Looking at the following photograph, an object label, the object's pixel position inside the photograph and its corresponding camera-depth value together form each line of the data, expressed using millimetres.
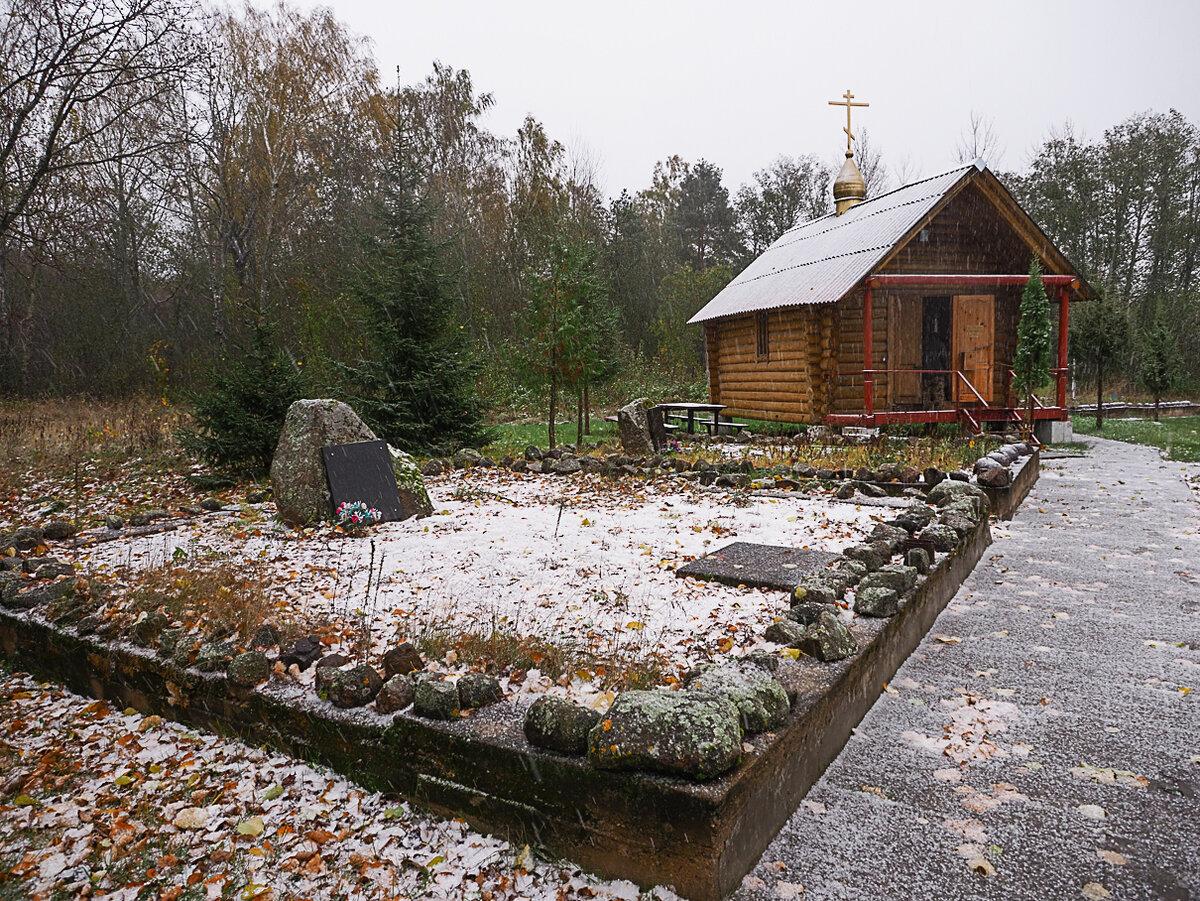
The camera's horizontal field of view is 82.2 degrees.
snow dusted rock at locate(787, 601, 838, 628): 3736
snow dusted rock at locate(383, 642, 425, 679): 3244
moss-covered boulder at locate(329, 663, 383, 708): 3006
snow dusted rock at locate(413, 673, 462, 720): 2789
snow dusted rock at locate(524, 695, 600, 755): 2465
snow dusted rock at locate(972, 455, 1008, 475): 7894
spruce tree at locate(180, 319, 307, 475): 9055
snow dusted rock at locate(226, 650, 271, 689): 3260
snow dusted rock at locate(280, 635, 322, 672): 3424
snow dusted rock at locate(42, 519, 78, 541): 6520
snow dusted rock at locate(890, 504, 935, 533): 5809
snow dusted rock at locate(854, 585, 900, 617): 3832
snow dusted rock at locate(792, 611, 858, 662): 3250
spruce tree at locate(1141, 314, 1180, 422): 16734
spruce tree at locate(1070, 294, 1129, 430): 15586
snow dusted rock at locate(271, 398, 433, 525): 6855
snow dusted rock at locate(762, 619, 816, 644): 3502
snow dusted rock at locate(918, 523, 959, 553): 5195
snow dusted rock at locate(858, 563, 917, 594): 4098
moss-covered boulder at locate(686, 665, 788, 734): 2578
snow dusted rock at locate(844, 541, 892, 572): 4707
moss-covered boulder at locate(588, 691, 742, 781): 2240
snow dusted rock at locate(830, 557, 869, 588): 4379
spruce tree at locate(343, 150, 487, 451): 10906
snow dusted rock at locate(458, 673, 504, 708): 2900
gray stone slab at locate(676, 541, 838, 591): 4840
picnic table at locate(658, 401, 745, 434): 14672
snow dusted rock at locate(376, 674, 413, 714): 2914
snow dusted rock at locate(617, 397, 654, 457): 11203
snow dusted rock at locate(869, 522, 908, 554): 5195
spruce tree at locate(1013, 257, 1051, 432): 12719
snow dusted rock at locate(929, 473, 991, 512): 6711
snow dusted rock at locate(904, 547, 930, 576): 4613
